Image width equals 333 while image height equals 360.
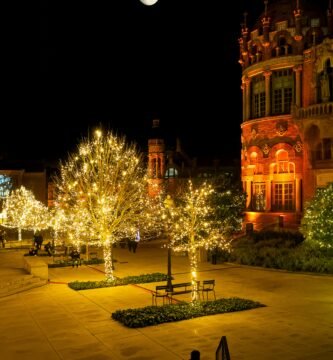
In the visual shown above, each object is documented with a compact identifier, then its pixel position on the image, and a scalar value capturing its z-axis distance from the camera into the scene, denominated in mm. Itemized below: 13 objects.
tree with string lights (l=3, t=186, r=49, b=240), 37769
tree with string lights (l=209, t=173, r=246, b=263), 32797
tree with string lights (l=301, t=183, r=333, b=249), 23656
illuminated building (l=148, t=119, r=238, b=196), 66056
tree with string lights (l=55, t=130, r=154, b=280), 22125
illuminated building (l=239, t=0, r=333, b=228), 34094
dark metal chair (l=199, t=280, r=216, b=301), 17302
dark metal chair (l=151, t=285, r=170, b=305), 16967
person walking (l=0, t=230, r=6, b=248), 40931
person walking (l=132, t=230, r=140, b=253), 36350
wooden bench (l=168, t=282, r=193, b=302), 16841
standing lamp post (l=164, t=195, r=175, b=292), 17478
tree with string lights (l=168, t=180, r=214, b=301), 16344
